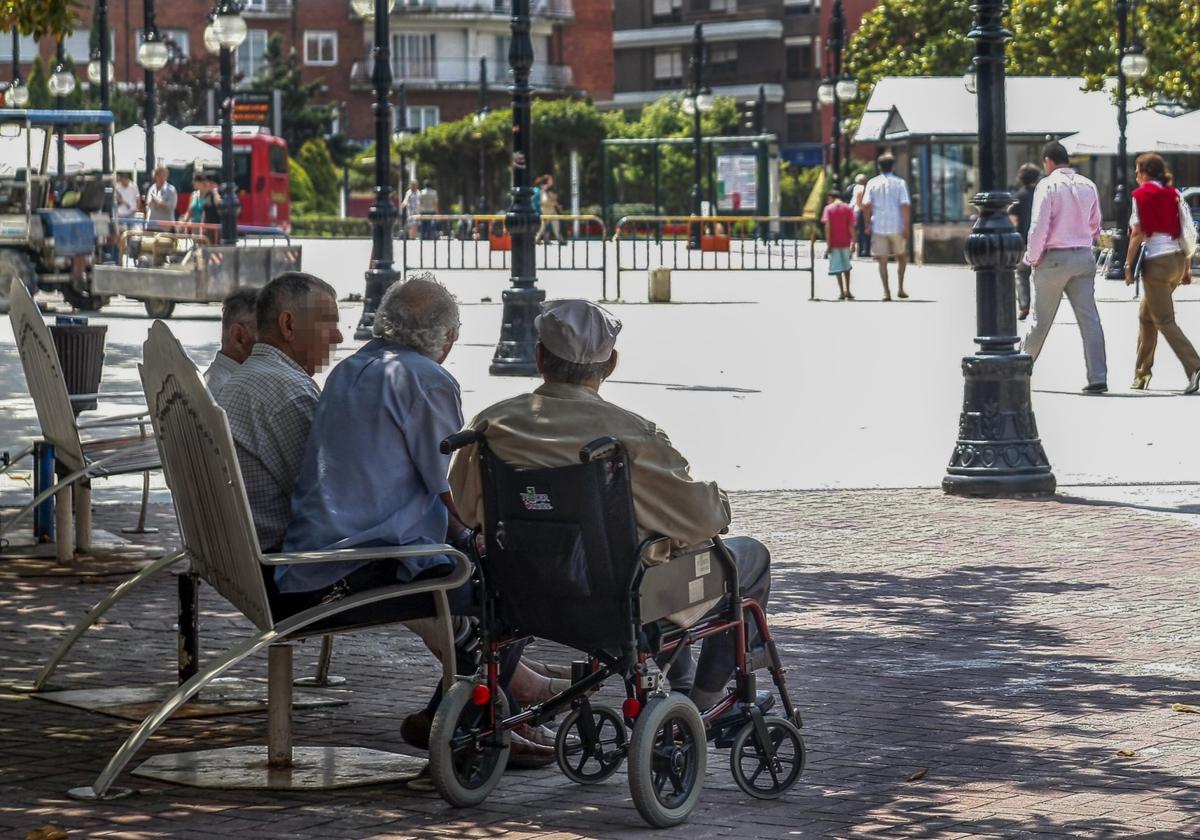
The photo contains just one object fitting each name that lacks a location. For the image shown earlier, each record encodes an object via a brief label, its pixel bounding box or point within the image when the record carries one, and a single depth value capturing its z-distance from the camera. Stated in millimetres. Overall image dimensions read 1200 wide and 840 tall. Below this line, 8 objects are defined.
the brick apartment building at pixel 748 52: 98312
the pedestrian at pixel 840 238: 30922
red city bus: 58750
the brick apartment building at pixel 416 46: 88312
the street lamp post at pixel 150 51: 38156
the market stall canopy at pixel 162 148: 49819
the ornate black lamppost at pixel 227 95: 29141
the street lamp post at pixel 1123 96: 38906
